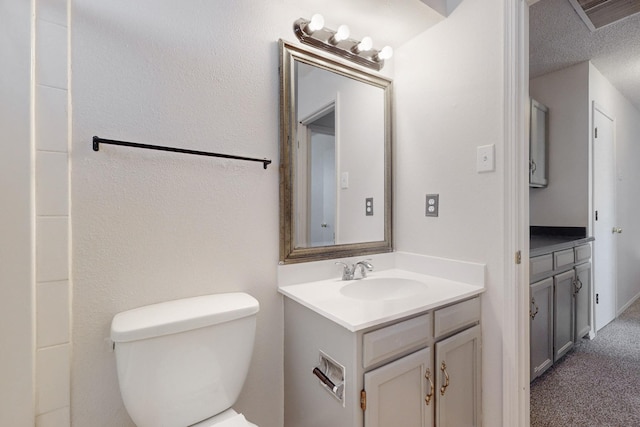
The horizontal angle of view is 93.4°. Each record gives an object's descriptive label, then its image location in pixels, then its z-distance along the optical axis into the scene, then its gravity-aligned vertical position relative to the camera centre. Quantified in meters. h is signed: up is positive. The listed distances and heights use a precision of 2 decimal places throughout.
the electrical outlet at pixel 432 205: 1.56 +0.03
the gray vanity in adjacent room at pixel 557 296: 1.84 -0.58
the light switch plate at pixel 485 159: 1.33 +0.24
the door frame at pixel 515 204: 1.28 +0.03
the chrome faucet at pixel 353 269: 1.51 -0.29
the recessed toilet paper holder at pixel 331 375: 1.03 -0.59
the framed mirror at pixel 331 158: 1.40 +0.28
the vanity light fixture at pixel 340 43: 1.41 +0.85
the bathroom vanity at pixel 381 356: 0.99 -0.54
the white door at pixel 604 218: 2.66 -0.07
